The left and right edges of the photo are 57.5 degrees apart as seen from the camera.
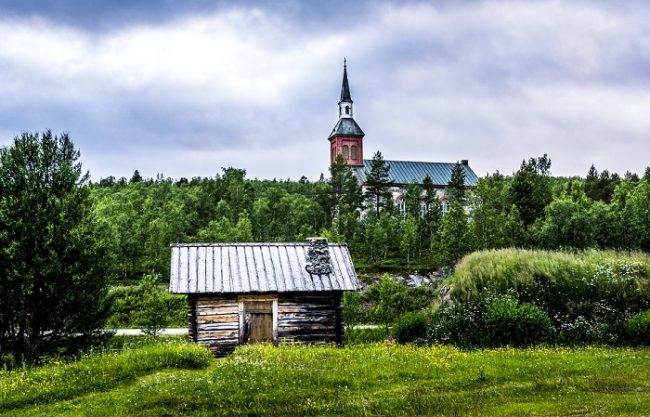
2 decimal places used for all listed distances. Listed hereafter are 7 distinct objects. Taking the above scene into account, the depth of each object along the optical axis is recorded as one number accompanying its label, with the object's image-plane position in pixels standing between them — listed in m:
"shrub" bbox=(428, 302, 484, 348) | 22.08
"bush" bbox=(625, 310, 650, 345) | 20.53
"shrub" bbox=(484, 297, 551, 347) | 21.23
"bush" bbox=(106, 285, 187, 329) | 42.88
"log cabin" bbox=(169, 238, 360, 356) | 23.94
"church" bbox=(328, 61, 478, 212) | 95.12
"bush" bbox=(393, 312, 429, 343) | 24.97
